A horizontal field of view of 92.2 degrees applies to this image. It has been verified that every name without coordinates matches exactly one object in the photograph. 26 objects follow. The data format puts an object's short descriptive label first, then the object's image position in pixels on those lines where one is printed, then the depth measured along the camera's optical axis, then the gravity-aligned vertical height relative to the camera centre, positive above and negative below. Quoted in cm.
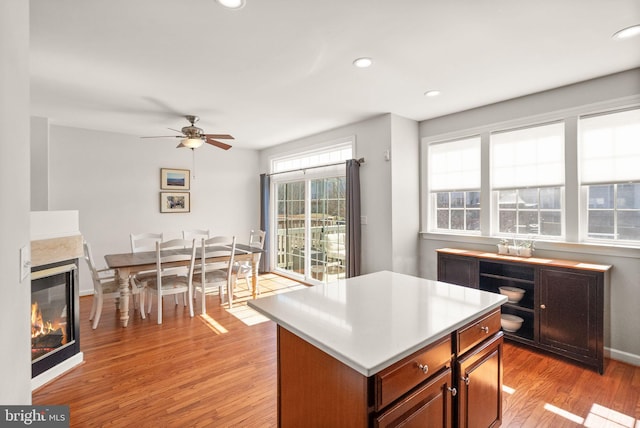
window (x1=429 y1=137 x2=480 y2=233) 394 +39
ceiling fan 391 +98
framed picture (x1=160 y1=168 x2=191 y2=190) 560 +64
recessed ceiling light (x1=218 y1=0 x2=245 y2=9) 186 +128
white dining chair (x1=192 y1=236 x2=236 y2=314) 404 -81
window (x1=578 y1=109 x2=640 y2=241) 284 +37
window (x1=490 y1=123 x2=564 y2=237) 329 +38
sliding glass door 514 -27
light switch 123 -20
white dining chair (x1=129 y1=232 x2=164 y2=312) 386 -57
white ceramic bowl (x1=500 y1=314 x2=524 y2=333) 318 -114
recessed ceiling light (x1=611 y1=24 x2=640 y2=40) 216 +129
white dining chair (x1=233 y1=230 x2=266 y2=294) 460 -84
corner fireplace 245 -87
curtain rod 447 +80
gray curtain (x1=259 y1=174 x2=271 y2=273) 645 -2
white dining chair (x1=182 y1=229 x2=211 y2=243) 513 -35
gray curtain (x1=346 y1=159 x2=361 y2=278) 444 -10
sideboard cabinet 269 -81
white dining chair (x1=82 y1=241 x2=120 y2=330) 356 -90
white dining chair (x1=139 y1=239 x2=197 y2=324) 365 -85
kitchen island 113 -61
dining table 354 -61
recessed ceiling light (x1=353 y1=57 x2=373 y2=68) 261 +131
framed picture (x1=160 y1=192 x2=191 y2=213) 561 +21
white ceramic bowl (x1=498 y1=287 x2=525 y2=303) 324 -85
